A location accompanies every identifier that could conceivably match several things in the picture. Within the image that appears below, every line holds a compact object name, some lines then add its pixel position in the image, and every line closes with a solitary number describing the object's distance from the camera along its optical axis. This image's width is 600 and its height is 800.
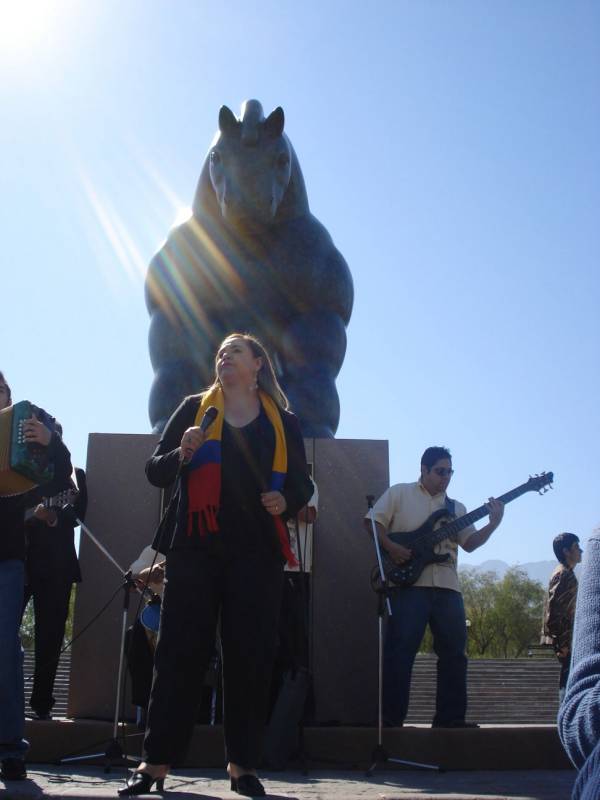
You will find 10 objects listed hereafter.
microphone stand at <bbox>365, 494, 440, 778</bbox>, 5.07
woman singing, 3.61
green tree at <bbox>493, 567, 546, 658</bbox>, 53.44
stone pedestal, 6.23
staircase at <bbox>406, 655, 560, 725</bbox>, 11.16
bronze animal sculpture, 7.68
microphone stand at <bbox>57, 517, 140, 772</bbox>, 4.86
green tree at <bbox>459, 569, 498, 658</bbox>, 53.53
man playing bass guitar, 5.84
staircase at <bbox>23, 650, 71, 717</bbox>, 9.89
